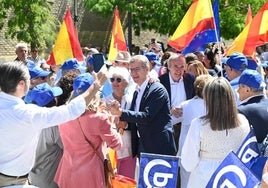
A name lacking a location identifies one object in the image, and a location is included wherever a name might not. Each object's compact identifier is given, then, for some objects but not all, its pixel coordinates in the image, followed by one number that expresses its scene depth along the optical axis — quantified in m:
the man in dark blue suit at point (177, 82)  7.47
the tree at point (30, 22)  21.84
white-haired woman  6.65
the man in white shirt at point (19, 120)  4.16
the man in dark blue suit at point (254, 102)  5.39
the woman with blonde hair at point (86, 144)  4.93
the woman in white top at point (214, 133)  4.76
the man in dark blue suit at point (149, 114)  6.21
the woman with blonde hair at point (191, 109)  6.57
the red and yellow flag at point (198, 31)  8.64
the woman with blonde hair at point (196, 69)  7.78
